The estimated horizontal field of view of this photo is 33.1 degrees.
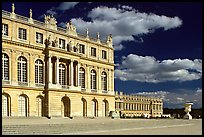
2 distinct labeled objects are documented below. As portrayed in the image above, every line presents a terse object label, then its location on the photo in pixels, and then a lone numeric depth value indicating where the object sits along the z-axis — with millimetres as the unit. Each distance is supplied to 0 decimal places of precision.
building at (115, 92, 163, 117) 93400
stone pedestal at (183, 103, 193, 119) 44375
